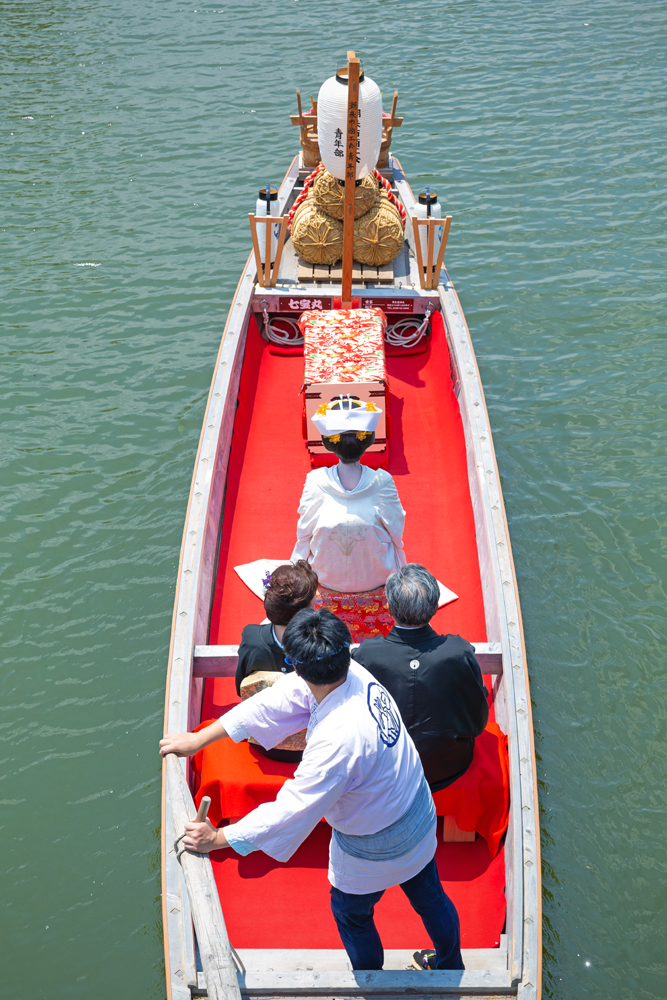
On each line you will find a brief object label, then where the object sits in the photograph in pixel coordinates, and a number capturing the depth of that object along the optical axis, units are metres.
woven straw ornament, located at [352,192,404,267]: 7.84
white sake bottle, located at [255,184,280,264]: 8.12
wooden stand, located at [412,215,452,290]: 7.45
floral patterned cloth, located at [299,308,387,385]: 6.32
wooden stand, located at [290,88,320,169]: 9.70
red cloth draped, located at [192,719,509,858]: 3.71
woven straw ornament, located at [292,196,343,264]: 7.91
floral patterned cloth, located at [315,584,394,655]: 4.50
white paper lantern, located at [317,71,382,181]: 7.18
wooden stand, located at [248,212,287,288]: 7.44
